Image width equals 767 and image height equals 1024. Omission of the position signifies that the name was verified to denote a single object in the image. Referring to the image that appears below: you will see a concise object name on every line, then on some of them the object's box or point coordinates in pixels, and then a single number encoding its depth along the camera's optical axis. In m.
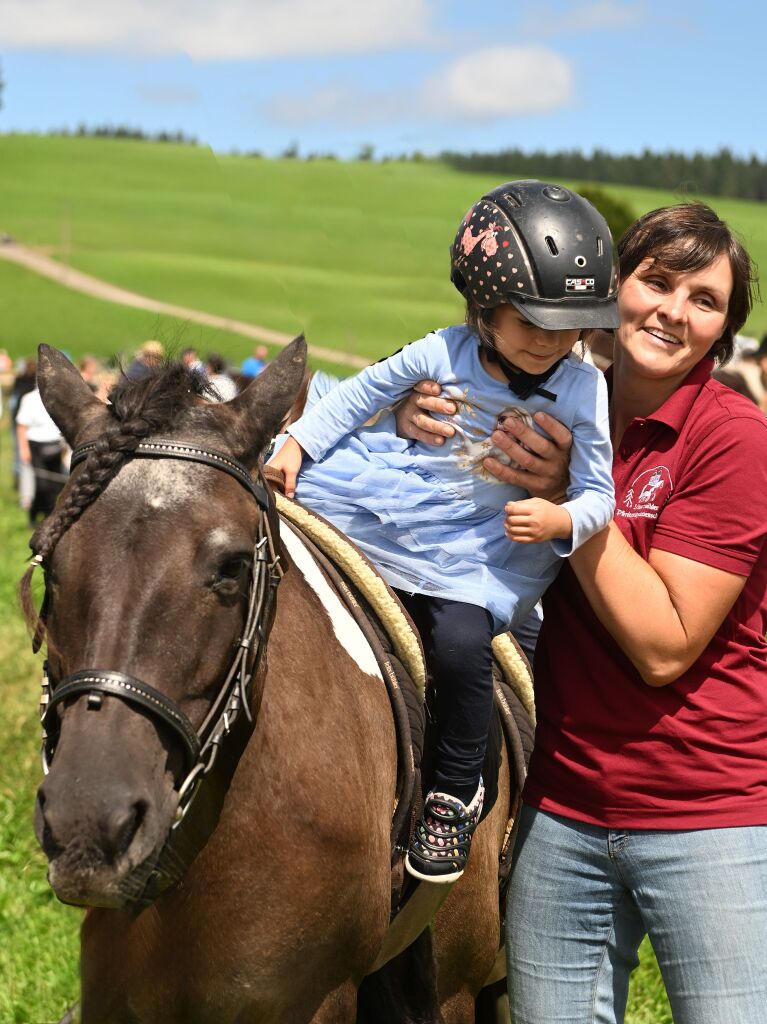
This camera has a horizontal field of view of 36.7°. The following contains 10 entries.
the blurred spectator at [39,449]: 15.89
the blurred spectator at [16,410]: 16.33
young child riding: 2.82
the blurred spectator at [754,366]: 10.57
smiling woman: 2.73
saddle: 3.04
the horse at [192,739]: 2.23
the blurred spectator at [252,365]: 13.94
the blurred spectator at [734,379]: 8.81
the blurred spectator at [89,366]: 17.04
